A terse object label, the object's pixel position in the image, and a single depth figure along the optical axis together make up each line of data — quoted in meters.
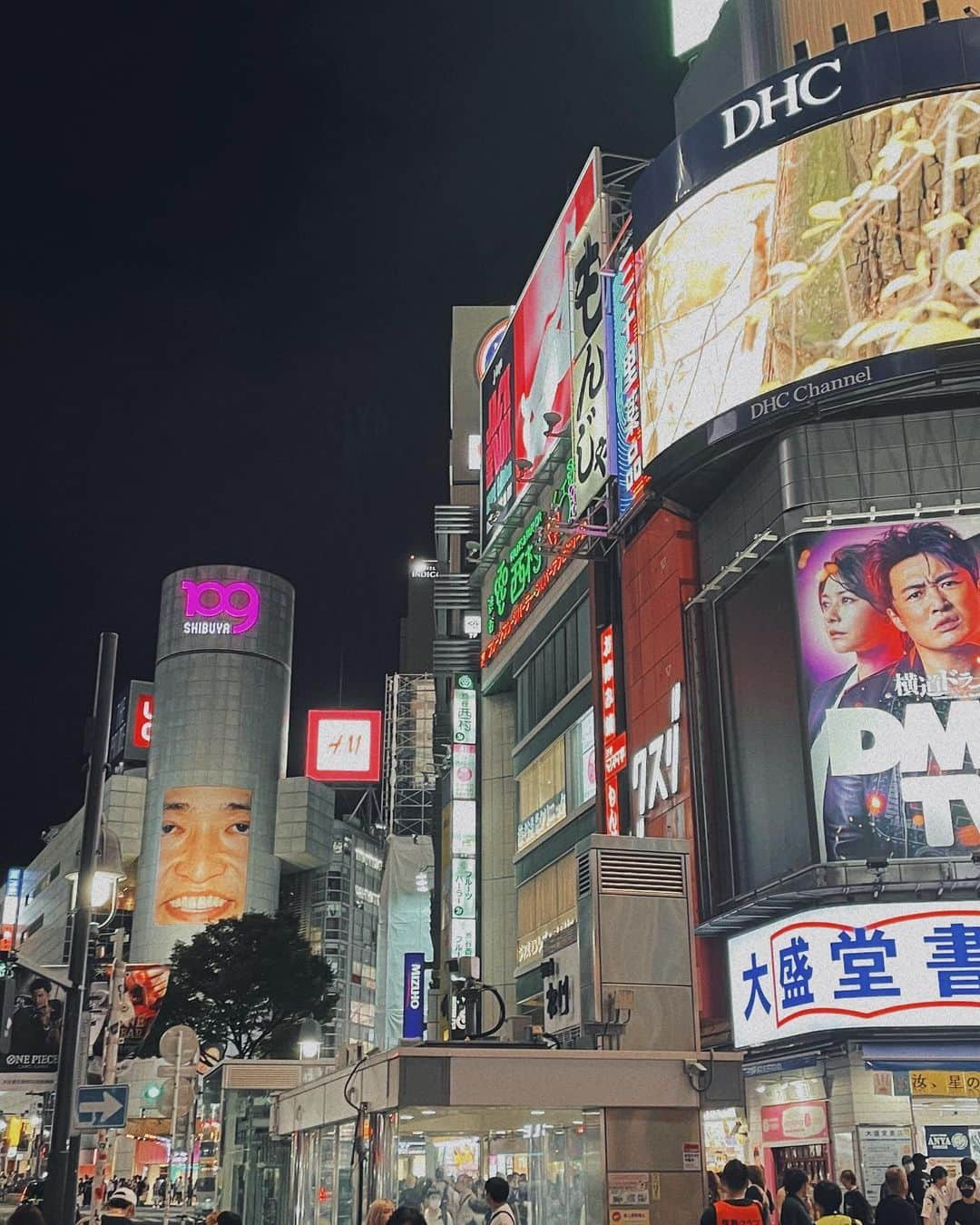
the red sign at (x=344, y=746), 109.38
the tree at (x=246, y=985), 57.09
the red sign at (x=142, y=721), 116.88
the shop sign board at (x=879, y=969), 20.17
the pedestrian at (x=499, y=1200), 9.73
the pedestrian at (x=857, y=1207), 10.88
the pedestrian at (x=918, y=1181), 16.38
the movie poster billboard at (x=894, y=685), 21.58
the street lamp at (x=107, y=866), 18.05
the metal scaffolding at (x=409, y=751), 88.31
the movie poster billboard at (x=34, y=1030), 17.25
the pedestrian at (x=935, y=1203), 15.48
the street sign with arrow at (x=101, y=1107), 15.44
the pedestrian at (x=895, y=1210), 9.37
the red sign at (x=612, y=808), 29.78
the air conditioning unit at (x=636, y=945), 17.59
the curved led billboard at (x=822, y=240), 23.17
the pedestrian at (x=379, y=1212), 9.48
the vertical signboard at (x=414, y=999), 45.09
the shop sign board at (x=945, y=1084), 20.33
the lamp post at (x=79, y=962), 14.03
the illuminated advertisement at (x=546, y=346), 38.34
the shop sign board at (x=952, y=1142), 20.02
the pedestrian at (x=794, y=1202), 9.57
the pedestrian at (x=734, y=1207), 8.95
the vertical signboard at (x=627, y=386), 30.30
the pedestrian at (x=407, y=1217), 6.99
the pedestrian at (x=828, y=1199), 8.95
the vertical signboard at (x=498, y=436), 44.00
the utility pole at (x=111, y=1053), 19.39
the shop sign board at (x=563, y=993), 18.19
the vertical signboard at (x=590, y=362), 33.38
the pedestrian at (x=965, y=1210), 11.25
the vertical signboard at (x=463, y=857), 43.94
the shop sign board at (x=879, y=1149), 19.83
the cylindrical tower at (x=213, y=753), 102.38
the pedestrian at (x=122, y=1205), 10.97
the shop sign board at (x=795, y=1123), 21.33
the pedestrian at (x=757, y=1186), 12.30
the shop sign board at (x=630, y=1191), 13.88
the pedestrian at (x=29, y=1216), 7.18
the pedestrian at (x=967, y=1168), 12.94
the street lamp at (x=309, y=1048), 37.22
